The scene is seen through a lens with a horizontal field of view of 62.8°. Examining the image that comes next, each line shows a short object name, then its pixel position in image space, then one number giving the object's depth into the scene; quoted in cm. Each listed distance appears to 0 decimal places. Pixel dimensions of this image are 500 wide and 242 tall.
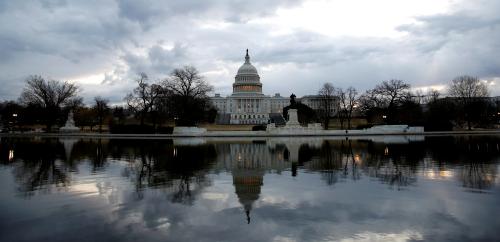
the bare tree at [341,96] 8317
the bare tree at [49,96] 7275
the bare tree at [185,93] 6169
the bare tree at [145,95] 6412
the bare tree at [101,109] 7782
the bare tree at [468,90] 8110
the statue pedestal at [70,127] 7155
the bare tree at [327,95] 8512
